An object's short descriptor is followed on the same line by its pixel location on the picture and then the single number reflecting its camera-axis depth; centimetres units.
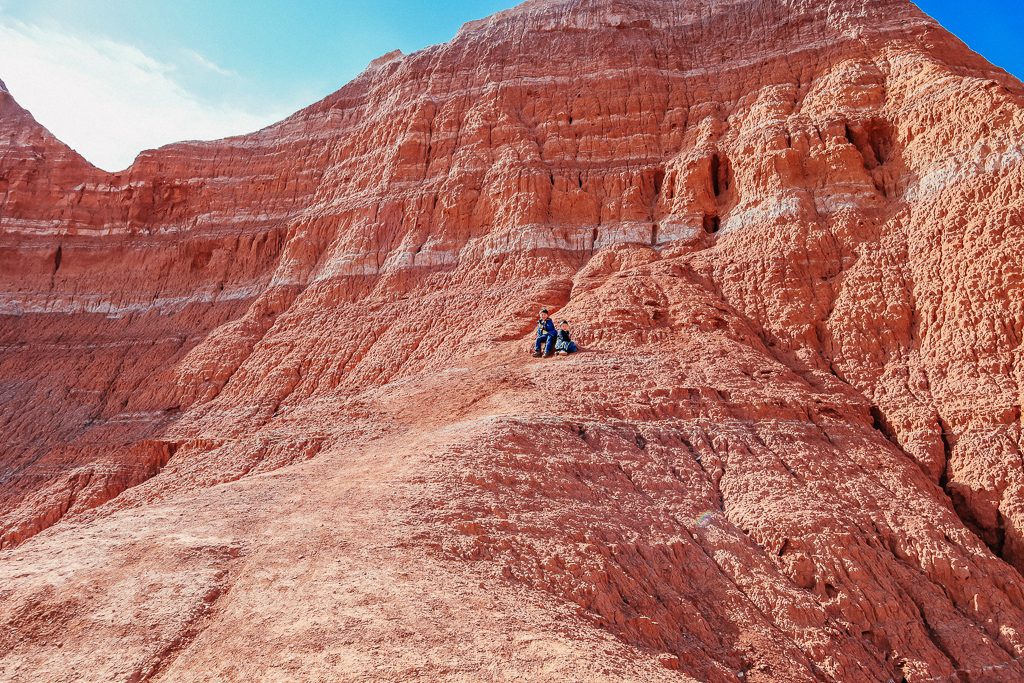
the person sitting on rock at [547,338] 1777
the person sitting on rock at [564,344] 1755
